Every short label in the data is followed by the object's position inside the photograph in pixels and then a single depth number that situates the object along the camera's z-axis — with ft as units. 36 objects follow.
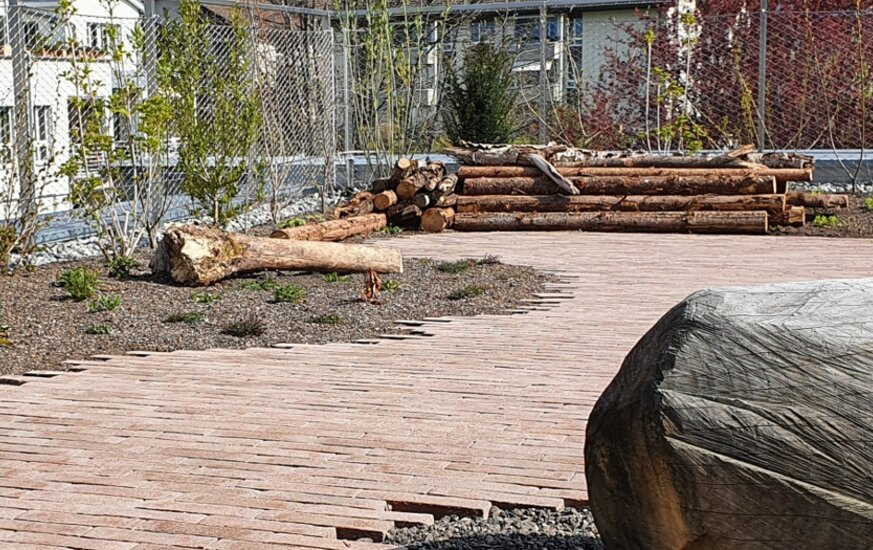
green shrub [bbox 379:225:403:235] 47.29
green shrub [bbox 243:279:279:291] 31.40
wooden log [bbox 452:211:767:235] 46.09
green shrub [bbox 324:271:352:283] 32.42
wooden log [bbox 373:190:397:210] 47.93
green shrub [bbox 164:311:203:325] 27.10
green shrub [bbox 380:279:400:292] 31.09
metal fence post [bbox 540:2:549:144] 57.11
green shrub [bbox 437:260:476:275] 34.72
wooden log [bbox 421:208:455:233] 48.06
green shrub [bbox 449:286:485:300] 30.48
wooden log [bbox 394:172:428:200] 48.24
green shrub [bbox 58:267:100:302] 29.07
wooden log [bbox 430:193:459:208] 48.97
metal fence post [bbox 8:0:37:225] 33.83
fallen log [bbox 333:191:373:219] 47.01
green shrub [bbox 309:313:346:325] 27.02
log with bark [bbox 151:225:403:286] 31.32
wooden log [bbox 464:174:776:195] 47.24
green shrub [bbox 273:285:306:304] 29.55
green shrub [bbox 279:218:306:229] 45.09
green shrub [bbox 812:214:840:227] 46.42
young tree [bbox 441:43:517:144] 56.44
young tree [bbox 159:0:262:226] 37.76
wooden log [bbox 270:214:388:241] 39.96
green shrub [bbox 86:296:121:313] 27.78
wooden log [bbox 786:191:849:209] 47.65
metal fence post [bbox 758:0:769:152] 55.36
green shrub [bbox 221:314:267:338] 25.93
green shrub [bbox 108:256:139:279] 32.73
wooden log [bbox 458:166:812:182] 47.42
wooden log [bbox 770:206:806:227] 46.34
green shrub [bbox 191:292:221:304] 29.48
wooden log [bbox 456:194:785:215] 46.80
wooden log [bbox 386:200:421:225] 48.44
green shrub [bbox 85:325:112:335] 25.86
